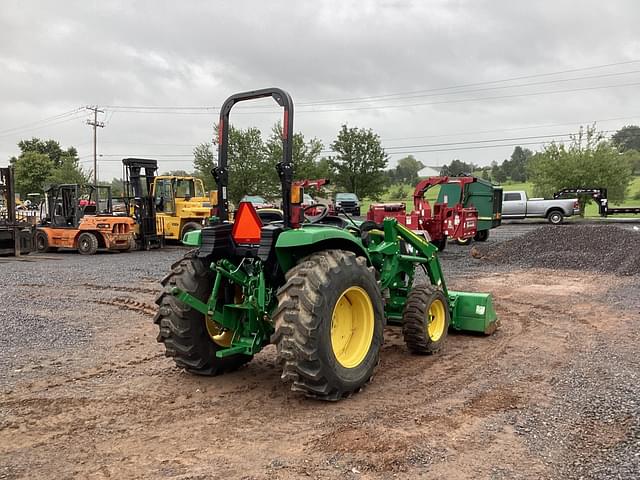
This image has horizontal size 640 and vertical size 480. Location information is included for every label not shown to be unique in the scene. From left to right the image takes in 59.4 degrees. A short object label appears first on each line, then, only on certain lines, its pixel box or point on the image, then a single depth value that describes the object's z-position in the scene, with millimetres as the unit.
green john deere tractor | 4297
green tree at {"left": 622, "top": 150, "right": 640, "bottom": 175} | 68894
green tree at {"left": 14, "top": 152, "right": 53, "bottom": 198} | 46116
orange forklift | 17062
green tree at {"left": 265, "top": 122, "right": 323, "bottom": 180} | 38312
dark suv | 35125
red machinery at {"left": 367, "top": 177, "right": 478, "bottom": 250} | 16031
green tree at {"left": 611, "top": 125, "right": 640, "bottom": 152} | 97156
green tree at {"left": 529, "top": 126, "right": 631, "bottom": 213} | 36781
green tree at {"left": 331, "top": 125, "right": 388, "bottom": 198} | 43438
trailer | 29797
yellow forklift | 17547
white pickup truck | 29375
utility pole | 44781
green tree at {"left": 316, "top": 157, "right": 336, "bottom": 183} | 41156
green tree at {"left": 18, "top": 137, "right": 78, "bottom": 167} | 58781
